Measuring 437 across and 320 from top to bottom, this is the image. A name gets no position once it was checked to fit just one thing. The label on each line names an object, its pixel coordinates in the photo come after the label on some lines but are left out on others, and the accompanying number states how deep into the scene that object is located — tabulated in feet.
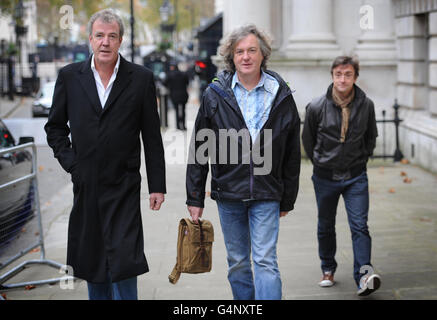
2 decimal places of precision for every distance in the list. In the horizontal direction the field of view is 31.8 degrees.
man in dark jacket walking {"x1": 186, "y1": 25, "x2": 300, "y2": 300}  15.26
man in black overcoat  14.55
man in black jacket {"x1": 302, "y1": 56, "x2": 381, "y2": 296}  19.30
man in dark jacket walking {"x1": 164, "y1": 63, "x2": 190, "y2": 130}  69.46
